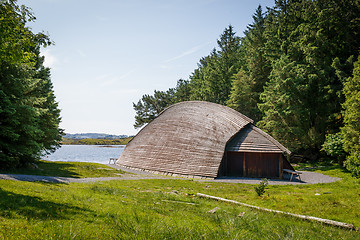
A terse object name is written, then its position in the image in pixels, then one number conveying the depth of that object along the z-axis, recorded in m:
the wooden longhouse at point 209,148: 25.03
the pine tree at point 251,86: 48.03
